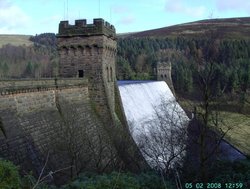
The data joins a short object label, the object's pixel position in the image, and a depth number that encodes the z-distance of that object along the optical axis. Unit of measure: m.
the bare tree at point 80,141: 15.77
